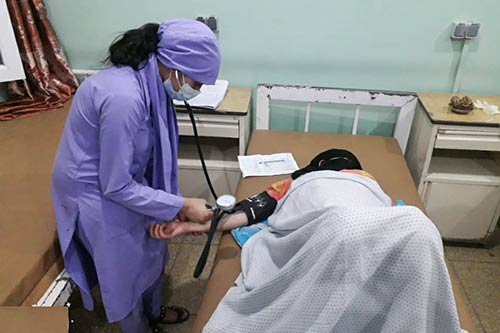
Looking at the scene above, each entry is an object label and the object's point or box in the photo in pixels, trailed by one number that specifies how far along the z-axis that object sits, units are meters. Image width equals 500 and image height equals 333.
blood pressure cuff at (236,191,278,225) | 1.42
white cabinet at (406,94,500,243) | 1.79
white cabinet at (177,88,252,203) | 1.92
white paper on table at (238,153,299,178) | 1.77
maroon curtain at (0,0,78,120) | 1.98
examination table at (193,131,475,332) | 1.21
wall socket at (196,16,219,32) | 2.01
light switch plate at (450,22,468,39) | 1.89
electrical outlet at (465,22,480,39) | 1.88
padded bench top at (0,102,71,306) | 1.20
